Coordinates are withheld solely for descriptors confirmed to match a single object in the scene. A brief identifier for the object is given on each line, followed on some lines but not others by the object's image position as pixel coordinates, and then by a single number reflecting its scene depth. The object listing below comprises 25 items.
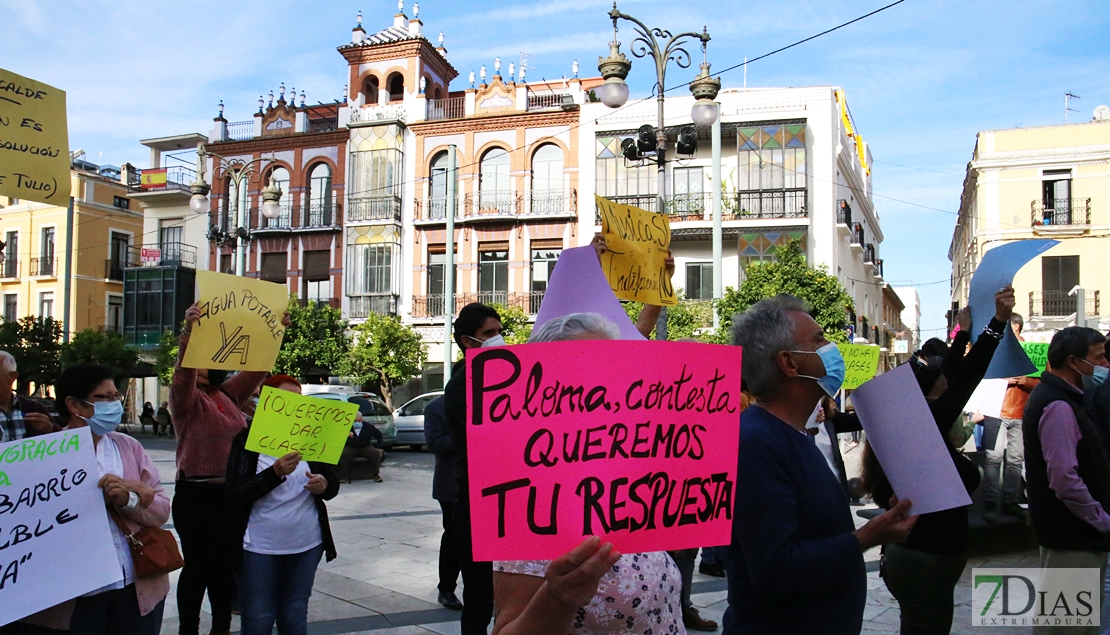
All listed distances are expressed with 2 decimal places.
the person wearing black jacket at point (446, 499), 5.99
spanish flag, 38.16
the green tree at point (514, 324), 26.81
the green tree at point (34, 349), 27.52
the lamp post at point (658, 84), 11.40
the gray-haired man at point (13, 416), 3.63
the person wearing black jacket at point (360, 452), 13.57
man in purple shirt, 4.05
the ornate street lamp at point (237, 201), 16.62
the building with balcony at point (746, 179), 27.23
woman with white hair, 2.29
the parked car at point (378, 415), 18.69
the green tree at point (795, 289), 22.38
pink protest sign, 1.88
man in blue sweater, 2.35
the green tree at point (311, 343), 28.11
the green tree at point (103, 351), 27.58
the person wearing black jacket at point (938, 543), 3.60
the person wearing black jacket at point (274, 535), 4.02
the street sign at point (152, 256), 36.31
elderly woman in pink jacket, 3.29
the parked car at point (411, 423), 20.52
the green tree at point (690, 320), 25.27
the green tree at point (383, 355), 27.59
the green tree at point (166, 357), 27.12
